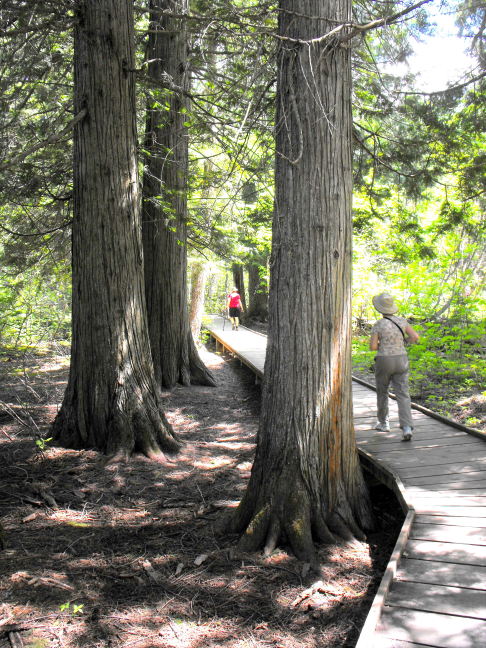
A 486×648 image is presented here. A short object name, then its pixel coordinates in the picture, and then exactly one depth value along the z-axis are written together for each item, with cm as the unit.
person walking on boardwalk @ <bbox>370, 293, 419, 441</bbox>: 581
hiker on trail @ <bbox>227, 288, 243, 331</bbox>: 1875
